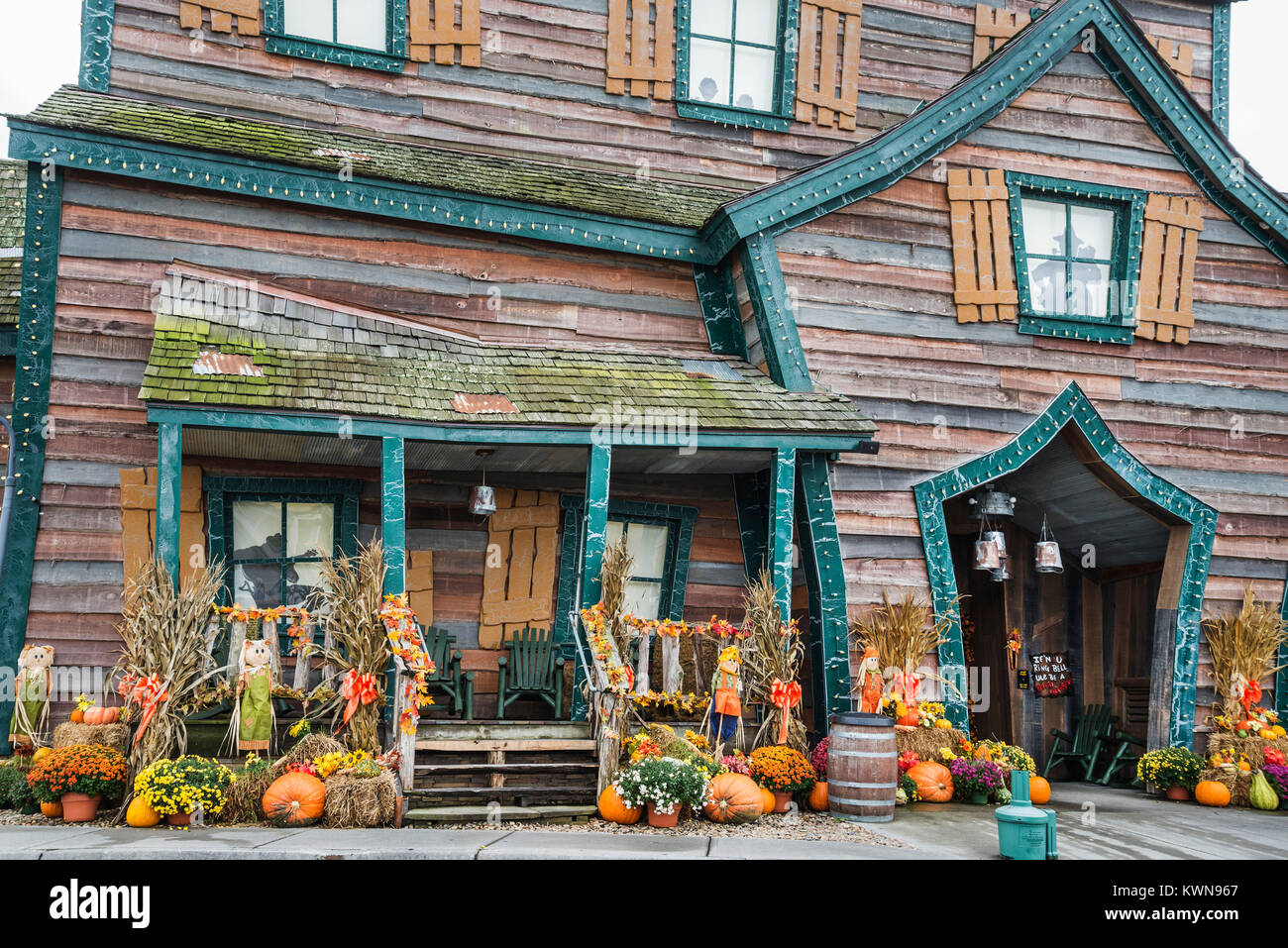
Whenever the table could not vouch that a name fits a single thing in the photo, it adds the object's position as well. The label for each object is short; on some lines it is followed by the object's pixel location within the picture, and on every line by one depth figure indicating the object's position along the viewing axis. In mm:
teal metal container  7297
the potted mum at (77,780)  8062
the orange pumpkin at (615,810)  8391
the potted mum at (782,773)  9094
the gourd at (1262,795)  10430
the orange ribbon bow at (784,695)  9516
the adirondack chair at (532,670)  10750
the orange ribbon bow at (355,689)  8594
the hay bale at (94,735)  8477
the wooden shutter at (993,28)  14438
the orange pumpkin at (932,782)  9773
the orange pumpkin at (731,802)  8594
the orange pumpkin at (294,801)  8016
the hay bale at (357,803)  8008
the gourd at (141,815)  7863
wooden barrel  8828
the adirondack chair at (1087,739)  12641
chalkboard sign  13109
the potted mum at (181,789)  7863
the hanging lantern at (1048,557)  11695
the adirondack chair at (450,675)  10438
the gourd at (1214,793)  10625
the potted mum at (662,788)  8273
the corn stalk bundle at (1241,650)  11391
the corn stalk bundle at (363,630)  8641
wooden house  9961
